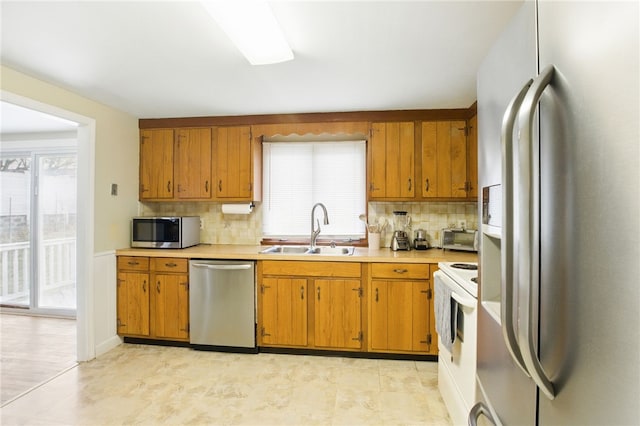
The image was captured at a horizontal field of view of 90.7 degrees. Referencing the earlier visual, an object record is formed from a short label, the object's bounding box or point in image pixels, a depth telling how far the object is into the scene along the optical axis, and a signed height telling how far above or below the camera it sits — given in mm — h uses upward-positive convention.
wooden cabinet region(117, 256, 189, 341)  3033 -811
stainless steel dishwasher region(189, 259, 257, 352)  2889 -838
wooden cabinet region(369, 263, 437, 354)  2701 -822
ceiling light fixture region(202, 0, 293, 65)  1442 +948
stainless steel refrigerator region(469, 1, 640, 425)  410 -3
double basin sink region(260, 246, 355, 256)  3203 -375
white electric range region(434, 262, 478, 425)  1563 -726
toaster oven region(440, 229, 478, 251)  2958 -246
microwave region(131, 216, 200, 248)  3193 -176
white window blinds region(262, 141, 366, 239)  3488 +311
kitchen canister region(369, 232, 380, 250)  3242 -278
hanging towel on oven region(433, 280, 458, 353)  1807 -611
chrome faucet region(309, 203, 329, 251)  3273 -168
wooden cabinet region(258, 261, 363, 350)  2805 -817
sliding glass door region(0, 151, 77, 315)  4152 -226
